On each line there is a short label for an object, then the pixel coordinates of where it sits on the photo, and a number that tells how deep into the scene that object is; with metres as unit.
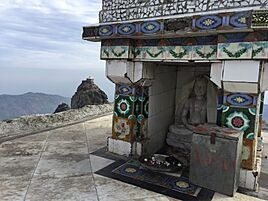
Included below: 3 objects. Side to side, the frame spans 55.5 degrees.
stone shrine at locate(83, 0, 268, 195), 4.11
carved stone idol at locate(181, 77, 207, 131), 6.44
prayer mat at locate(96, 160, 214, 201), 4.18
